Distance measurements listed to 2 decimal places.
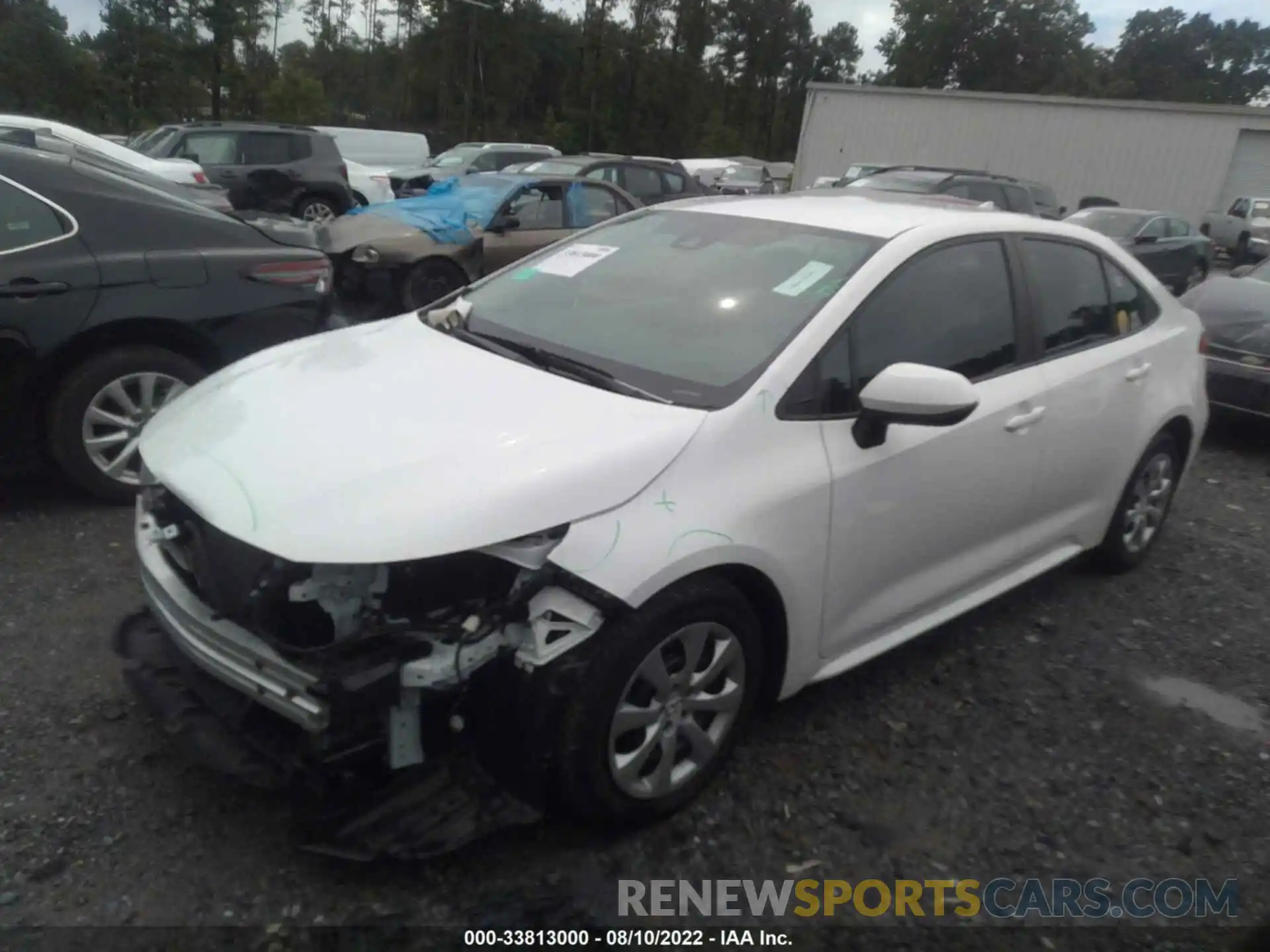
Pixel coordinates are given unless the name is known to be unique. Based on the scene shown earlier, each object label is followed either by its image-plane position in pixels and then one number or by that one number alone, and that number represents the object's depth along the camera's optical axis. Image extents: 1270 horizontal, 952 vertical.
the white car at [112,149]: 10.27
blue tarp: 9.08
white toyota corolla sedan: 2.36
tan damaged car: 8.73
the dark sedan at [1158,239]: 14.37
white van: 23.22
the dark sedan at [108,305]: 4.26
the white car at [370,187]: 16.78
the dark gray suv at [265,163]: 15.17
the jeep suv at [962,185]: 13.88
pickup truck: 21.55
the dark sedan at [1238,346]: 6.92
